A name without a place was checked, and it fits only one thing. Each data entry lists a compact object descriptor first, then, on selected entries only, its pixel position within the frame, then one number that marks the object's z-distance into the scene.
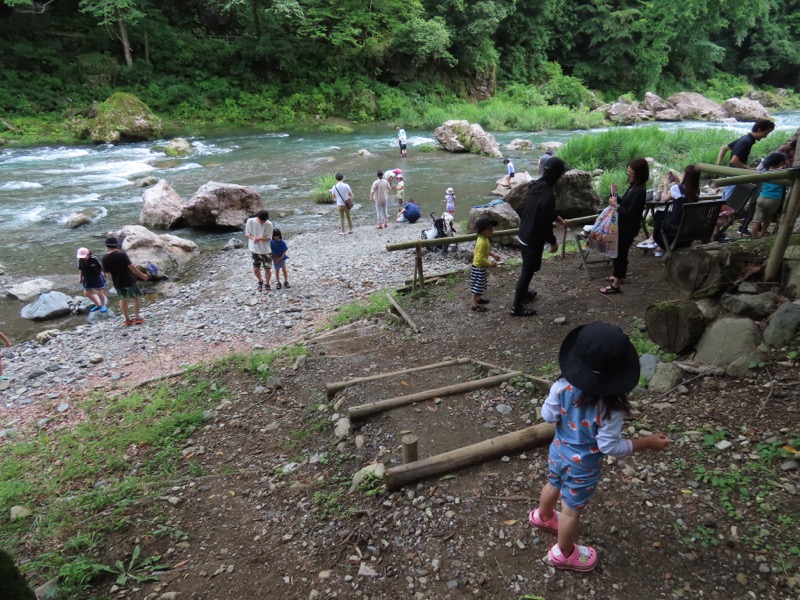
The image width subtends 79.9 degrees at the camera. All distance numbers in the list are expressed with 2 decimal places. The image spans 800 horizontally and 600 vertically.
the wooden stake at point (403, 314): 6.67
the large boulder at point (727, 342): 4.05
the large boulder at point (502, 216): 10.89
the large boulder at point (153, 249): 11.48
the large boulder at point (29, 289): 10.36
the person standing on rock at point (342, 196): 12.55
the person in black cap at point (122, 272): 8.62
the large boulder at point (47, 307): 9.59
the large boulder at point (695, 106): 32.22
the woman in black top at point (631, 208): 5.42
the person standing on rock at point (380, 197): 13.08
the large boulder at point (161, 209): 14.49
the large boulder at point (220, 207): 14.26
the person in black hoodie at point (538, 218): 5.32
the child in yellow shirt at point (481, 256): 6.45
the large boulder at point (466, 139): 23.28
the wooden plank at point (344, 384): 5.12
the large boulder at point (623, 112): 31.42
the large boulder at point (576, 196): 11.88
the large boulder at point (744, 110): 31.16
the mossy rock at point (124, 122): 24.36
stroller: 11.04
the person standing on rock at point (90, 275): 9.25
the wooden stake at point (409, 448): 3.39
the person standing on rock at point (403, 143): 22.63
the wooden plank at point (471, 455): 3.47
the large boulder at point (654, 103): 33.59
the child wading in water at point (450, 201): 13.27
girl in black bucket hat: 2.34
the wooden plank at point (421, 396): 4.42
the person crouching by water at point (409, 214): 14.05
